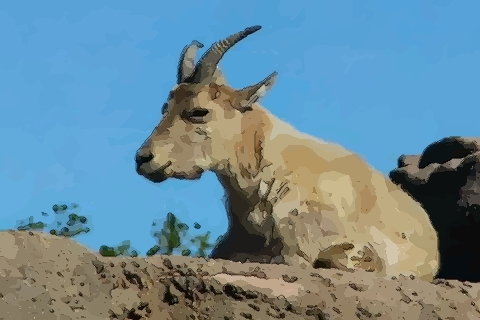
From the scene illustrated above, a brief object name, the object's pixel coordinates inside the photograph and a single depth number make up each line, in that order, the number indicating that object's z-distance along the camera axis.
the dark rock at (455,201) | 29.39
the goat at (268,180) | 17.39
